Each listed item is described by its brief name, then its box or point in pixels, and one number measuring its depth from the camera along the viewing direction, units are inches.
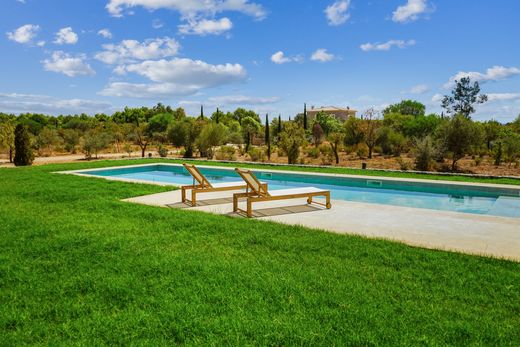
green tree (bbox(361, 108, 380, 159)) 909.8
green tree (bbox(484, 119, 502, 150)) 998.6
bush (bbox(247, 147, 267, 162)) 847.1
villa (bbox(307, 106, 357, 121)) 3604.8
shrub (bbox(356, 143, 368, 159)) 892.6
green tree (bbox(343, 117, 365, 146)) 1008.2
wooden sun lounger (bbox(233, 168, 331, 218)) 287.6
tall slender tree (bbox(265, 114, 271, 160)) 1354.1
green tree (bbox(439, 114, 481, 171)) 669.3
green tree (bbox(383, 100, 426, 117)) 2800.7
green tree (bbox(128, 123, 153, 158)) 1163.2
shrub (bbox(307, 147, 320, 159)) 904.0
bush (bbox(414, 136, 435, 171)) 624.7
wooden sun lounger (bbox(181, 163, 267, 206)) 327.6
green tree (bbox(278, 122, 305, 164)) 744.3
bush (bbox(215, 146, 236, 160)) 886.9
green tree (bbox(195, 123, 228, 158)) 935.7
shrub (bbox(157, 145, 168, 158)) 978.7
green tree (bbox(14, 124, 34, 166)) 722.8
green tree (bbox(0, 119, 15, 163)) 816.9
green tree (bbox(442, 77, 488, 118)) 1873.8
